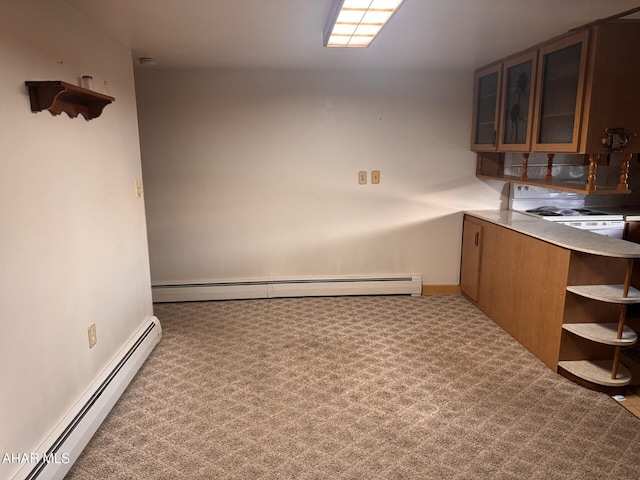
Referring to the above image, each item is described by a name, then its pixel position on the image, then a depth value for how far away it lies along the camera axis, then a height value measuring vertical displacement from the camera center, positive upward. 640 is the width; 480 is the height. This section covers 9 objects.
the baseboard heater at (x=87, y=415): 1.90 -1.31
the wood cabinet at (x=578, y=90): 2.70 +0.39
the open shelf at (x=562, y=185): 2.92 -0.25
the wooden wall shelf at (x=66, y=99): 1.88 +0.24
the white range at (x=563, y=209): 3.97 -0.56
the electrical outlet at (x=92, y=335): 2.43 -0.99
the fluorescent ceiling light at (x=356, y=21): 2.20 +0.70
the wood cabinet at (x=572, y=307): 2.74 -1.03
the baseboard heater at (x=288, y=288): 4.40 -1.34
